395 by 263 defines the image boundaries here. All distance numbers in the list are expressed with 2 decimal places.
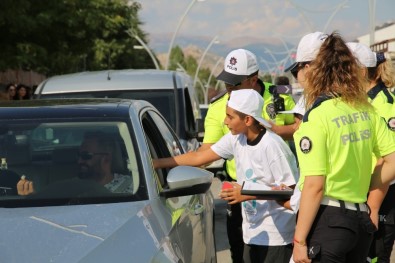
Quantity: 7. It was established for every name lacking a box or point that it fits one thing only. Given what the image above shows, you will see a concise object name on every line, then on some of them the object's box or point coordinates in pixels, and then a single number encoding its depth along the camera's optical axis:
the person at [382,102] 6.46
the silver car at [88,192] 4.30
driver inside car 5.35
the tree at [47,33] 27.83
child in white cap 5.90
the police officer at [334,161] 4.63
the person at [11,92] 17.58
